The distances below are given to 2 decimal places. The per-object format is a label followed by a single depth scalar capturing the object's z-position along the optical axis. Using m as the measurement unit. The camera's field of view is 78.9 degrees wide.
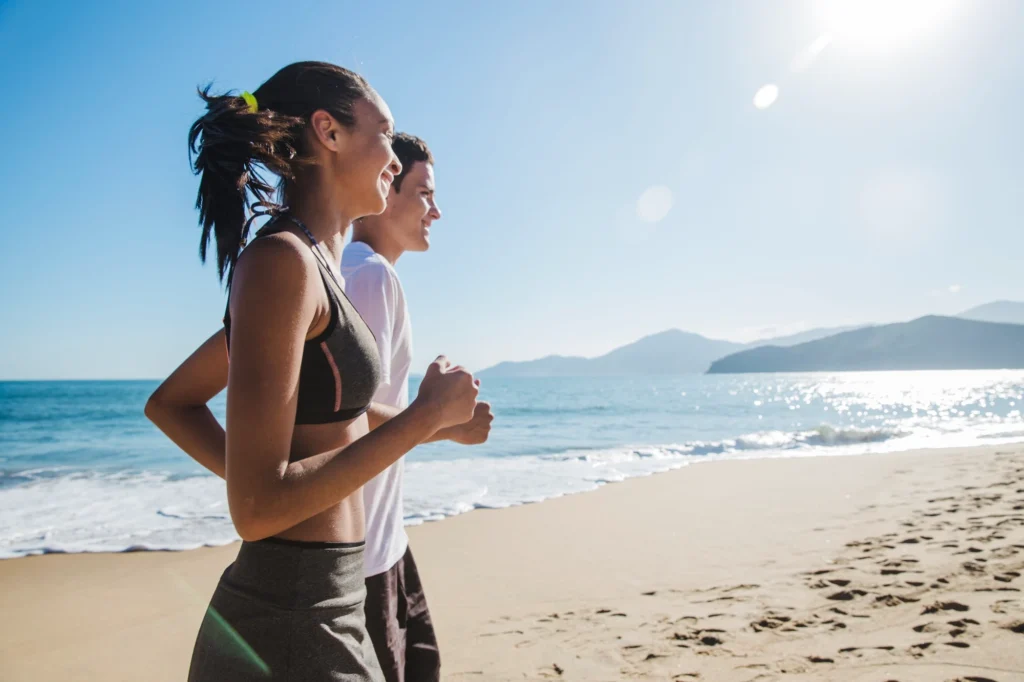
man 1.64
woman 0.95
